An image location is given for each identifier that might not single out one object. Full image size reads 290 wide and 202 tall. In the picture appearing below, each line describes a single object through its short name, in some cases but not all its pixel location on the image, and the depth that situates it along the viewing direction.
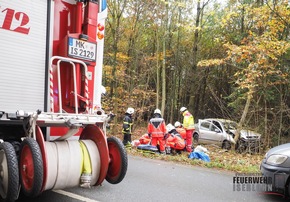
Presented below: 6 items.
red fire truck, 2.96
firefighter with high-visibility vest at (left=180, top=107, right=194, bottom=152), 9.86
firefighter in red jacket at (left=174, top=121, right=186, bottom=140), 9.93
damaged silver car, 10.02
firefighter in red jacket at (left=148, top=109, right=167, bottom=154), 8.95
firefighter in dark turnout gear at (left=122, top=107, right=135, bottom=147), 10.16
